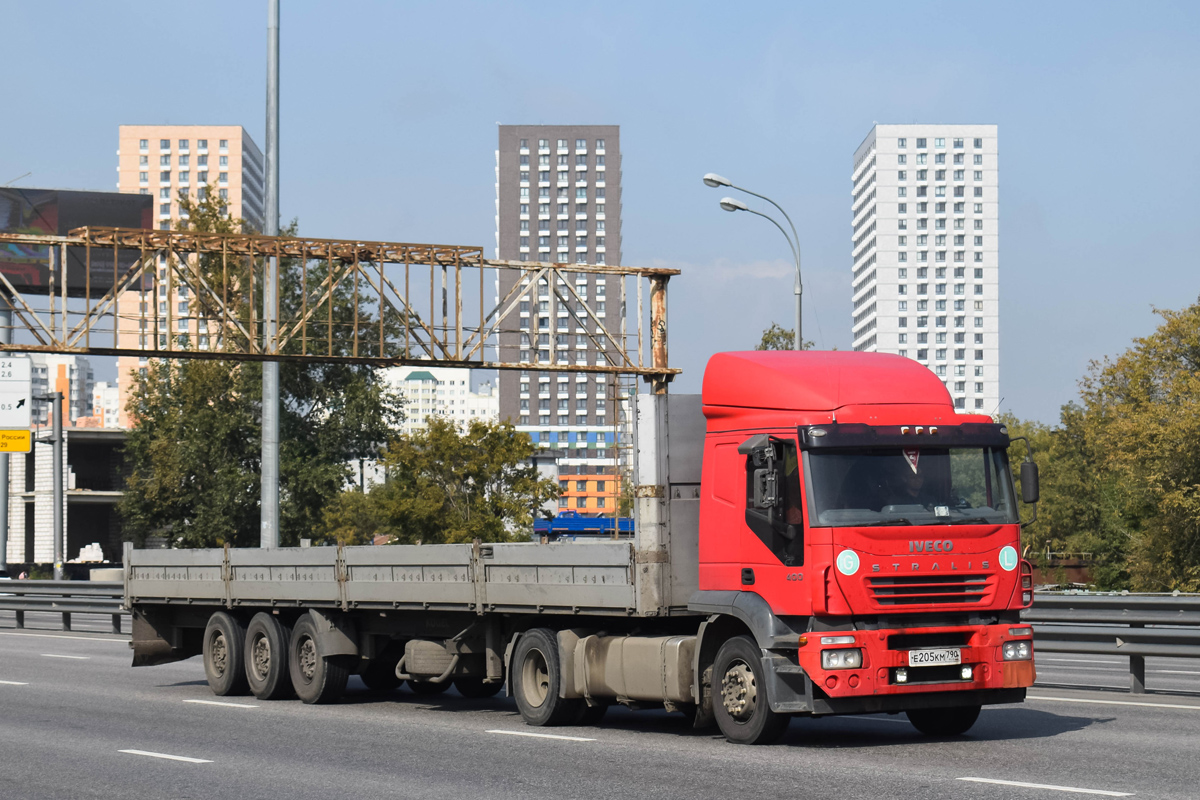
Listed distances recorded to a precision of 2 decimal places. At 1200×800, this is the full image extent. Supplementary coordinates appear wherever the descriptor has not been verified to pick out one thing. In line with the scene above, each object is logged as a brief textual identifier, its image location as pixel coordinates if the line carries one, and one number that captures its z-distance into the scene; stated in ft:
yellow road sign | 141.59
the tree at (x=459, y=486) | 226.38
